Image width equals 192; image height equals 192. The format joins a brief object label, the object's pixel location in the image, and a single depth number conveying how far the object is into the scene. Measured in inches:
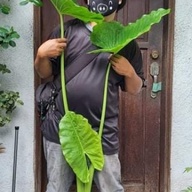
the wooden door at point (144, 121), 120.0
